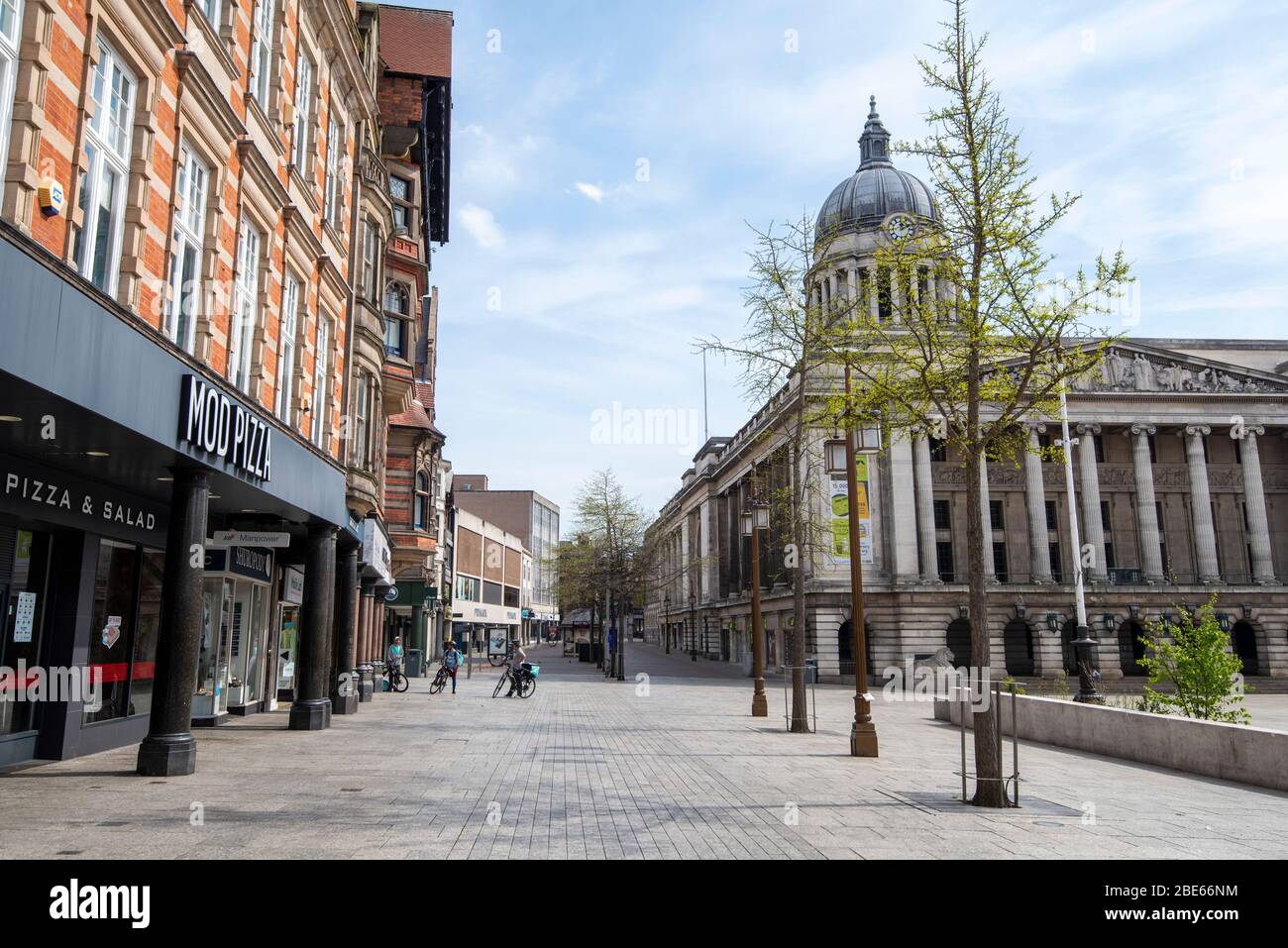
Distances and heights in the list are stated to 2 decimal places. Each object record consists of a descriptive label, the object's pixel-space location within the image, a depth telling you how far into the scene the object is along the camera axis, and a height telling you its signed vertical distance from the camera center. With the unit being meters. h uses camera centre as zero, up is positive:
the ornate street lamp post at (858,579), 15.23 +0.72
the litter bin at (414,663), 42.59 -1.76
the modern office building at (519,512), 122.44 +14.96
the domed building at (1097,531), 52.12 +5.49
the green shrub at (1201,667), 14.81 -0.79
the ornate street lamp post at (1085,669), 24.67 -1.32
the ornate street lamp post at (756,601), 21.95 +0.53
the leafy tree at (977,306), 11.05 +3.88
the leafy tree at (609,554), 53.25 +4.12
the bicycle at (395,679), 32.88 -1.92
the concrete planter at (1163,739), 12.47 -1.92
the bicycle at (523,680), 29.42 -1.81
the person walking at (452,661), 31.67 -1.26
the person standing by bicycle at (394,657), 33.47 -1.19
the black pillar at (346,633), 21.66 -0.19
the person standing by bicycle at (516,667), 29.33 -1.37
